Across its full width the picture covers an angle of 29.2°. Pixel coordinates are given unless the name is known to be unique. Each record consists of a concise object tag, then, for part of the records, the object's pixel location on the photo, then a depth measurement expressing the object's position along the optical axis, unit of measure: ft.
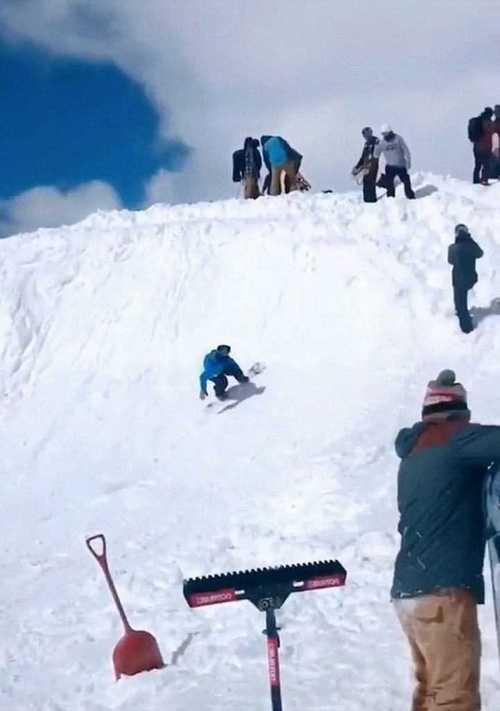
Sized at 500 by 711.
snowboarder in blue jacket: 42.96
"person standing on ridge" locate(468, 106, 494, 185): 55.83
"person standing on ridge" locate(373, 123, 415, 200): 53.11
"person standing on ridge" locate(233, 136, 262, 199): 61.05
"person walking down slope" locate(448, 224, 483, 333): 41.19
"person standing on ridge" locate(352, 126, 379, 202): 53.93
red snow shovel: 20.54
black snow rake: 13.43
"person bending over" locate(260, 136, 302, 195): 59.77
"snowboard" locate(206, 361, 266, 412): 43.41
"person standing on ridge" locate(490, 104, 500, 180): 55.67
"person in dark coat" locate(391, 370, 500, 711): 13.15
